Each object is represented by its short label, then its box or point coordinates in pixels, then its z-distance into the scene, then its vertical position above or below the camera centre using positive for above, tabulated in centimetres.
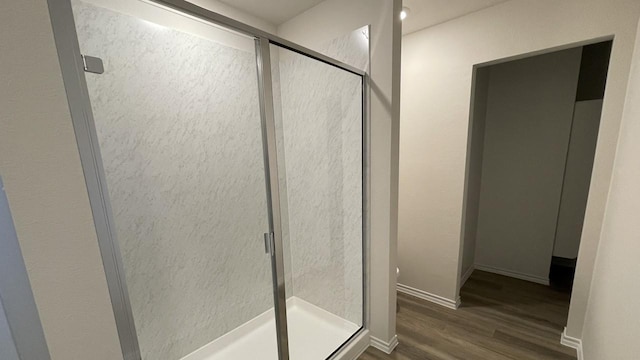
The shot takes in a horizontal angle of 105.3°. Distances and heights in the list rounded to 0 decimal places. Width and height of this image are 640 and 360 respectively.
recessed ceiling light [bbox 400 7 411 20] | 186 +98
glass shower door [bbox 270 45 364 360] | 184 -47
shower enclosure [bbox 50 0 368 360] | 143 -27
